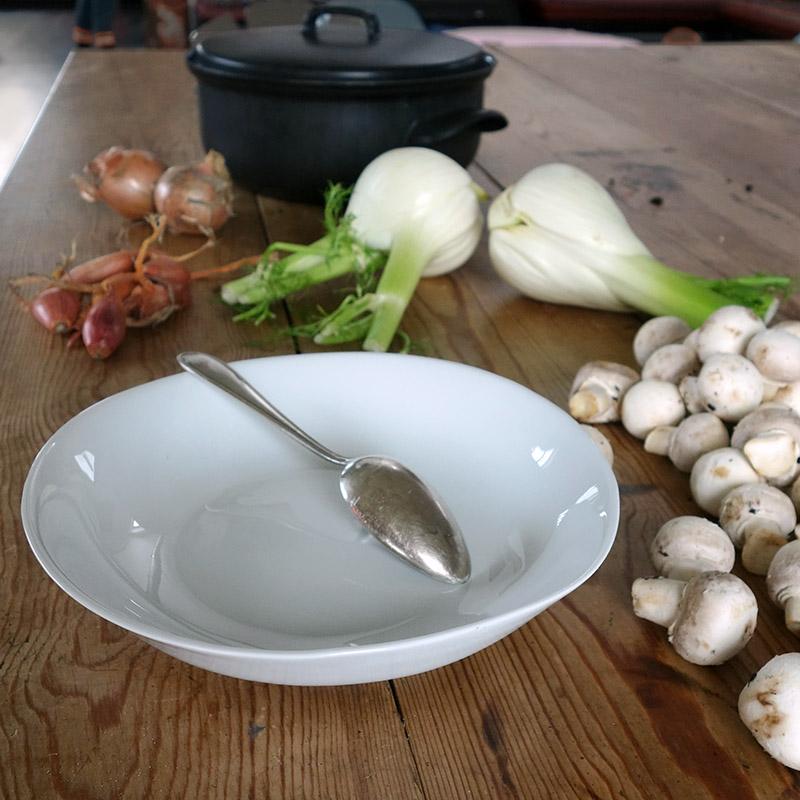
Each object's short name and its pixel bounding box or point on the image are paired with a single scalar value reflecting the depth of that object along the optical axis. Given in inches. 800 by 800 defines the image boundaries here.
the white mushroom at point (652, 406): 25.5
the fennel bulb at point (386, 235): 32.7
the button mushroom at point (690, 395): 25.0
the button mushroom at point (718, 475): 22.0
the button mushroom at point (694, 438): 23.9
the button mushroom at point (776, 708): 15.6
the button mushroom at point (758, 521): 20.5
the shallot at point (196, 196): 38.5
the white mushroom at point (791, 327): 26.5
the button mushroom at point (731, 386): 23.8
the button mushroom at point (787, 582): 18.6
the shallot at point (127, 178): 39.2
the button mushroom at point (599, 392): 26.5
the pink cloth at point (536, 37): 108.9
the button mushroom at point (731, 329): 25.3
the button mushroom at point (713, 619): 17.4
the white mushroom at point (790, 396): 24.2
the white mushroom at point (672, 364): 26.5
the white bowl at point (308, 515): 15.6
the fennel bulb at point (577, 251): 31.8
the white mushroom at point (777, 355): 24.2
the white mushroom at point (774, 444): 21.8
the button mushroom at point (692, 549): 19.6
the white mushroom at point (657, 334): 28.7
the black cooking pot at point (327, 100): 37.9
